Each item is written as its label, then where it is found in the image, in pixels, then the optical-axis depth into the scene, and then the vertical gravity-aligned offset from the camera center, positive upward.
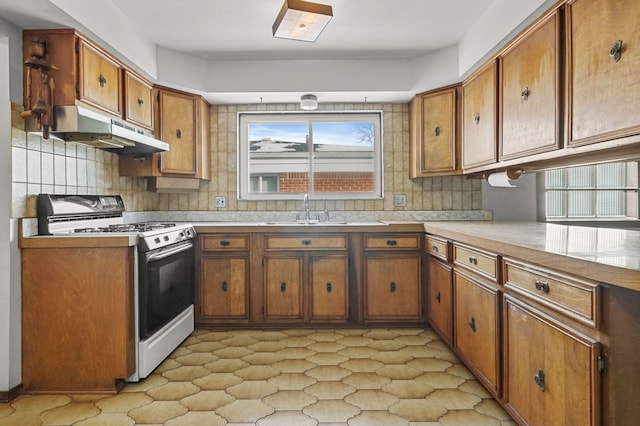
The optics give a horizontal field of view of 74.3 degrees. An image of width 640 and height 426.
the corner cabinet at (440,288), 2.84 -0.58
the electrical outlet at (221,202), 4.00 +0.07
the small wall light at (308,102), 3.63 +0.92
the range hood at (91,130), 2.28 +0.46
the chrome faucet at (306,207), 3.85 +0.02
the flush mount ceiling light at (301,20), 2.35 +1.11
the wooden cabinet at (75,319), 2.32 -0.60
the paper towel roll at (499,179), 2.88 +0.21
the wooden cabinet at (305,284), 3.45 -0.61
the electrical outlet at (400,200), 3.99 +0.08
